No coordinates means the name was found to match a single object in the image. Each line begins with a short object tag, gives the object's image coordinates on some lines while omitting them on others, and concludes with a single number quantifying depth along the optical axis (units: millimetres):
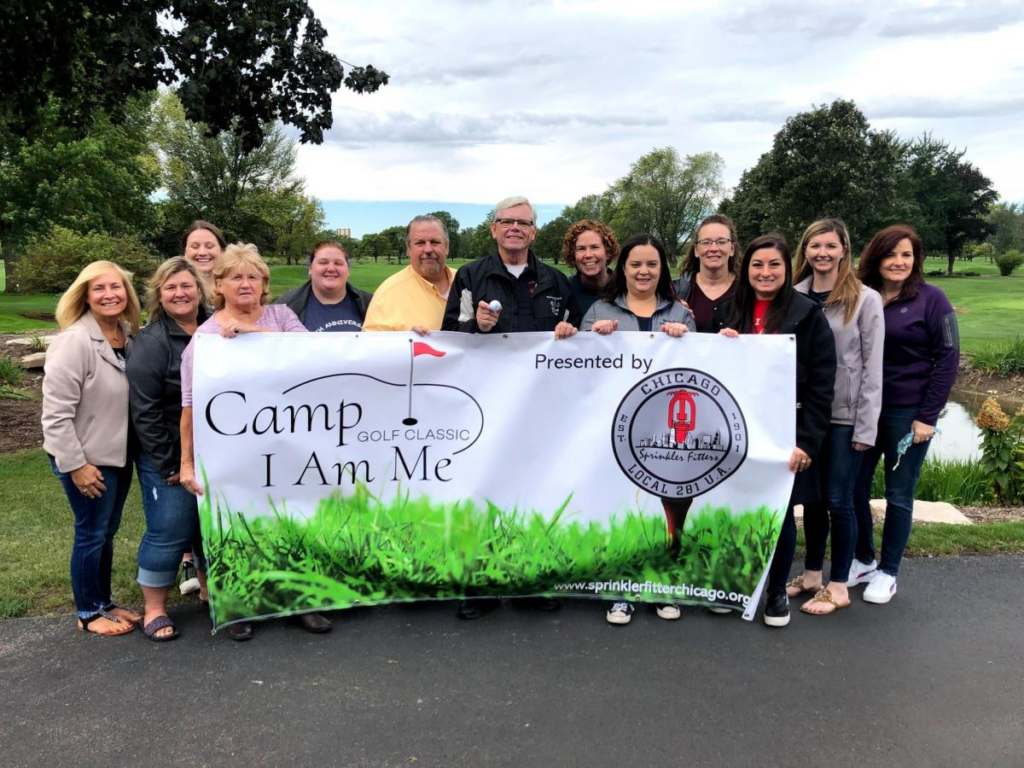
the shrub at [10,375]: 12147
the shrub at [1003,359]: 16812
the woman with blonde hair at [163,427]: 3695
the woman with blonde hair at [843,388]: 3988
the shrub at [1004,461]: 7043
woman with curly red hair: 4859
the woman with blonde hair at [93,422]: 3564
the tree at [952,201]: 62531
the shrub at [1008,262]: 61312
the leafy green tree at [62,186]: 29375
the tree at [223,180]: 53984
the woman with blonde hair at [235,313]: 3709
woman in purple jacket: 4098
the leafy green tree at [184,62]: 7117
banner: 3844
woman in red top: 3893
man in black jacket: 4109
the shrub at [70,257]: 24609
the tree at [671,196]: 80375
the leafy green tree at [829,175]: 44844
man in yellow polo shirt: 4367
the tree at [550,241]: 76938
